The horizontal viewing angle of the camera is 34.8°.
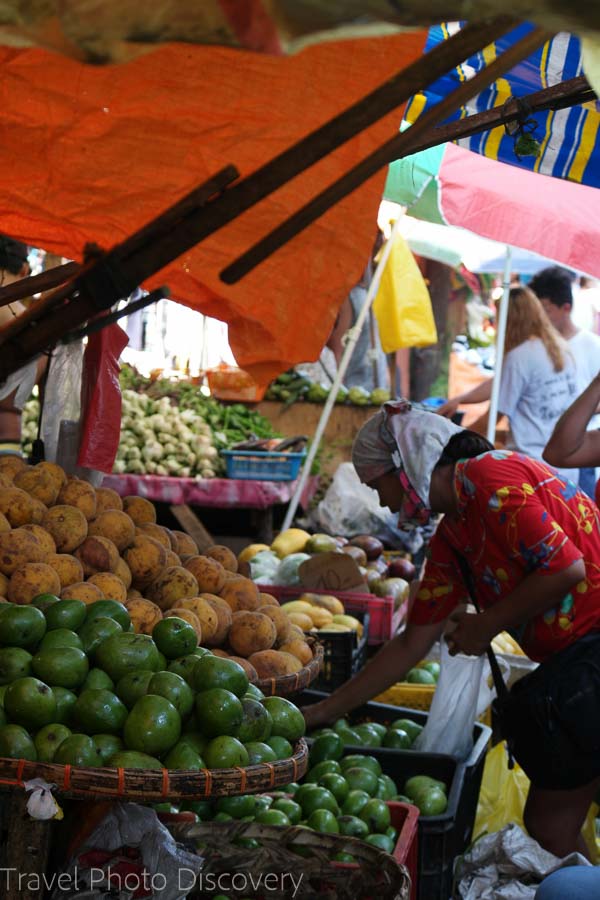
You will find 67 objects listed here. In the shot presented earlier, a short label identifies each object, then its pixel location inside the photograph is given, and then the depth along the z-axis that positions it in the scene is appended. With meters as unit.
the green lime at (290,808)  2.88
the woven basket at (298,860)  2.42
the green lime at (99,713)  2.01
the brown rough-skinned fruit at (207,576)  3.01
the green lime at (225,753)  1.98
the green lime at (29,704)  1.97
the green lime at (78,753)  1.87
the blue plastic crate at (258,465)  6.72
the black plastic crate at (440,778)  2.99
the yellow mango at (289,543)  5.70
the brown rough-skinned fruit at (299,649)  2.86
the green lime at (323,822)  2.81
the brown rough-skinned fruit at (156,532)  3.09
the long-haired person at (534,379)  6.38
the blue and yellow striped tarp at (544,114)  3.08
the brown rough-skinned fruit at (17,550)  2.57
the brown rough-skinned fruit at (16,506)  2.76
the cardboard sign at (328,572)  4.93
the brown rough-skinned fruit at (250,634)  2.79
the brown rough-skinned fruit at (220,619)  2.78
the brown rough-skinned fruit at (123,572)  2.80
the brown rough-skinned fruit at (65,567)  2.63
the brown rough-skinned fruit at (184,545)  3.20
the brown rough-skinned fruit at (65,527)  2.78
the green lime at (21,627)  2.17
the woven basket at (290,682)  2.52
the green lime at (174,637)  2.31
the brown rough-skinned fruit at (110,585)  2.67
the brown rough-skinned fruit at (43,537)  2.68
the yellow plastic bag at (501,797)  3.58
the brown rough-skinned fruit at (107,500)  3.10
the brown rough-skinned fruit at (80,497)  2.95
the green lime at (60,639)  2.17
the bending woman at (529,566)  2.94
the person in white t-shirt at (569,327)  6.52
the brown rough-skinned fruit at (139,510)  3.23
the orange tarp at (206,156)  2.28
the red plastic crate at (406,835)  2.75
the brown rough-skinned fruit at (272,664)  2.67
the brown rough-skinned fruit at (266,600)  3.11
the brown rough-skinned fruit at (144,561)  2.89
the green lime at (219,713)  2.06
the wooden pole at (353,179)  1.36
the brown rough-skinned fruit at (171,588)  2.82
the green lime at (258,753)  2.05
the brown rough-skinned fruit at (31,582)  2.48
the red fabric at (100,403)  3.34
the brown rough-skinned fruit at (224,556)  3.29
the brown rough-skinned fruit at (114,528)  2.92
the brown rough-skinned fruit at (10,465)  3.00
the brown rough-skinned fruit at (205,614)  2.71
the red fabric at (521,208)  5.36
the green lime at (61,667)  2.08
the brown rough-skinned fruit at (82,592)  2.55
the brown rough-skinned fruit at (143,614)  2.61
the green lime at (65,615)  2.26
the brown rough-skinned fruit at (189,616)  2.61
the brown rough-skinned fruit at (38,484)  2.93
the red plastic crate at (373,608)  4.91
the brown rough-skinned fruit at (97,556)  2.78
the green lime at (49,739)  1.92
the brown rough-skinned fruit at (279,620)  2.94
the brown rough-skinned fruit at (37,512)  2.79
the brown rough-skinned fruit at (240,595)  2.98
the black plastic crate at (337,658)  4.20
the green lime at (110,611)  2.34
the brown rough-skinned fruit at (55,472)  3.00
